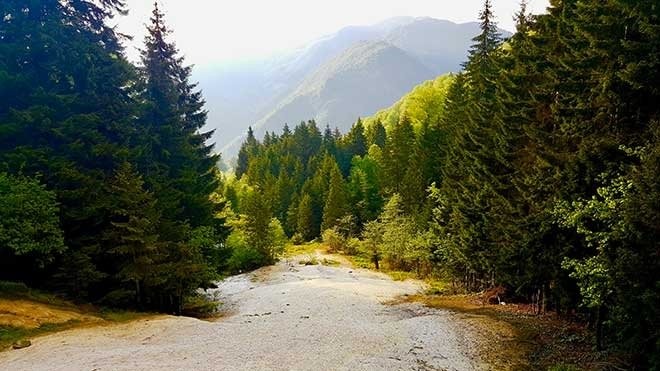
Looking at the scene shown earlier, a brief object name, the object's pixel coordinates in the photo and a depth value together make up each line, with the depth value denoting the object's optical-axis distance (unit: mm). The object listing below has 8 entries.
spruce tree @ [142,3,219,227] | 28875
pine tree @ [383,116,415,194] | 61062
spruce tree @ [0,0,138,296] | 21328
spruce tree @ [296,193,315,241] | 74500
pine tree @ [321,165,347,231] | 67438
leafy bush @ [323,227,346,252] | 62472
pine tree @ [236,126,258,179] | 113112
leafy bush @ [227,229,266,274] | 46656
